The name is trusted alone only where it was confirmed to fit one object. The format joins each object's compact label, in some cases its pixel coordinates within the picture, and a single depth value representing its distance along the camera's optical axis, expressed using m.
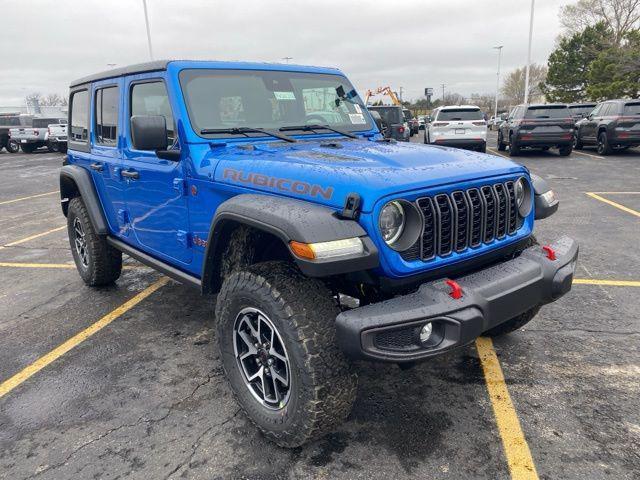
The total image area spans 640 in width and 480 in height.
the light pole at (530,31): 34.37
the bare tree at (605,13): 39.19
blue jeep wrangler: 2.21
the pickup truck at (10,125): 24.38
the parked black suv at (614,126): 14.55
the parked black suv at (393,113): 17.97
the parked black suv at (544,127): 15.15
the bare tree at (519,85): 70.86
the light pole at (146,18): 29.70
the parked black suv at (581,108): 21.45
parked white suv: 14.85
